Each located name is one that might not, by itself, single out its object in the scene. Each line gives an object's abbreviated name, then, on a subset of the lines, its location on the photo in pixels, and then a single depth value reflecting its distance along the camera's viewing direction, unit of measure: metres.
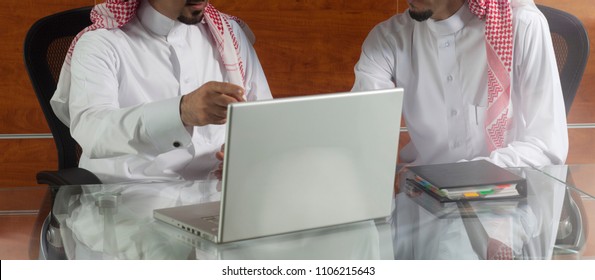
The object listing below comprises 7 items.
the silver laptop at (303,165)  1.47
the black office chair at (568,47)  2.72
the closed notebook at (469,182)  1.81
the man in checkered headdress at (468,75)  2.68
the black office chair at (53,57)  2.49
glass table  1.51
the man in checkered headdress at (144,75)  2.35
